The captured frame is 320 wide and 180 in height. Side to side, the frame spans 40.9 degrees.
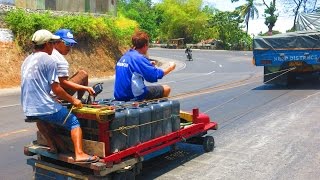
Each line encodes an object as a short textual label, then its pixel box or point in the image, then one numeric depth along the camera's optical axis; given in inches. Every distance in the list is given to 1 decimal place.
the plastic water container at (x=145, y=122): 216.2
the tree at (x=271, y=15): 2891.2
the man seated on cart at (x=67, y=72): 200.8
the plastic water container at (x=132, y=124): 207.0
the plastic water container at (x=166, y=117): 234.2
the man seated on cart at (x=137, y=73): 232.1
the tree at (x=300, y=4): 2733.8
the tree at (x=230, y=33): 2591.0
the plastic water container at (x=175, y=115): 242.2
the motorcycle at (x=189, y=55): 1657.2
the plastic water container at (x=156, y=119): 225.8
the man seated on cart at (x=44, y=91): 190.7
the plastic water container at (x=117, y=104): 213.1
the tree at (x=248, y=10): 3196.4
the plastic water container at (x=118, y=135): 196.7
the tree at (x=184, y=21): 3125.0
